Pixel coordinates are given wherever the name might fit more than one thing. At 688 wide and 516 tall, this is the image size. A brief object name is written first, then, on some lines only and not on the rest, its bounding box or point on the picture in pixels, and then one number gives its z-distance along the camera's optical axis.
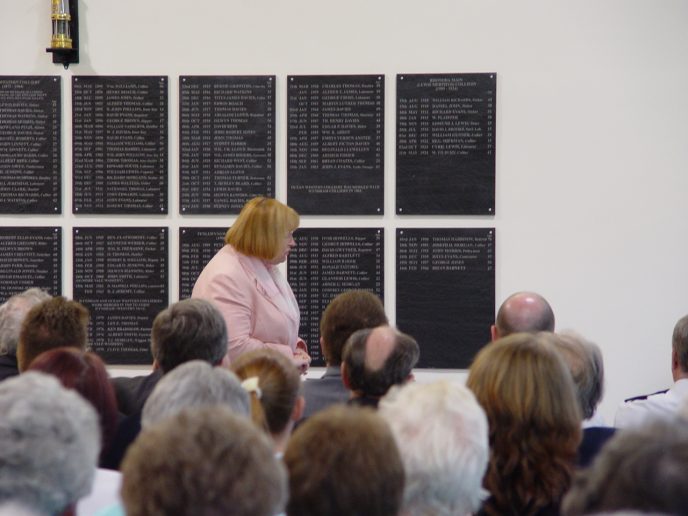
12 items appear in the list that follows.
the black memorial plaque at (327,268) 9.51
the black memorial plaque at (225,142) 9.58
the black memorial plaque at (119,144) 9.66
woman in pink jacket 7.95
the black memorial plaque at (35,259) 9.78
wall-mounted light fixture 9.43
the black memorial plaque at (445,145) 9.41
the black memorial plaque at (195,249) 9.64
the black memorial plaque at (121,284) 9.67
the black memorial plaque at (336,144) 9.51
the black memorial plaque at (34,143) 9.76
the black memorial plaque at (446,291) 9.43
